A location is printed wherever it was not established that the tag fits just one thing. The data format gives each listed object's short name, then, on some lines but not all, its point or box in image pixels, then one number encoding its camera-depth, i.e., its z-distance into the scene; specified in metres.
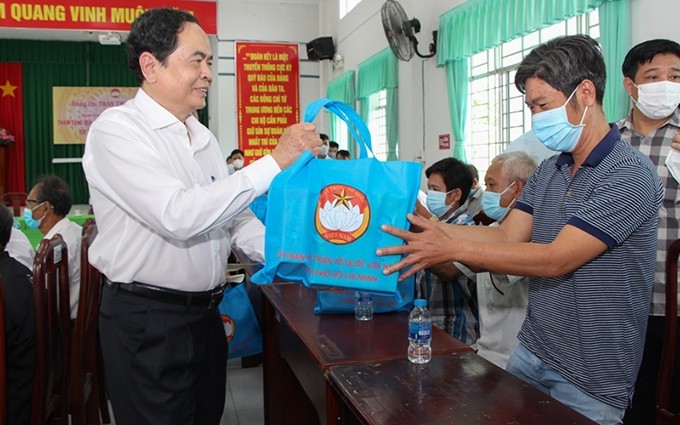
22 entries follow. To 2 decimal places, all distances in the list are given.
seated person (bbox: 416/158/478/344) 2.11
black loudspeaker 9.44
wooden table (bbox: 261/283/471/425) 1.49
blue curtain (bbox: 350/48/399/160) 7.03
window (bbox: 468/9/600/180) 5.00
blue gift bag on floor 2.21
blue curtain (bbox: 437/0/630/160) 3.56
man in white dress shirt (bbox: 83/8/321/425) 1.41
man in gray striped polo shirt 1.23
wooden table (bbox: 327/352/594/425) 1.11
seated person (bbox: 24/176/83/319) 3.05
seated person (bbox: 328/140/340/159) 7.22
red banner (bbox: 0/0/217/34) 5.39
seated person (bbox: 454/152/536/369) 2.06
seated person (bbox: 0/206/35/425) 1.84
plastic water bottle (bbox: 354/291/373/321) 1.79
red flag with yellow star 10.87
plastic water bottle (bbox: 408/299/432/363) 1.42
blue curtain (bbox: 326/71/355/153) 8.79
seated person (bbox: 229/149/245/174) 7.78
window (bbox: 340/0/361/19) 8.78
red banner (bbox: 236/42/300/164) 9.59
